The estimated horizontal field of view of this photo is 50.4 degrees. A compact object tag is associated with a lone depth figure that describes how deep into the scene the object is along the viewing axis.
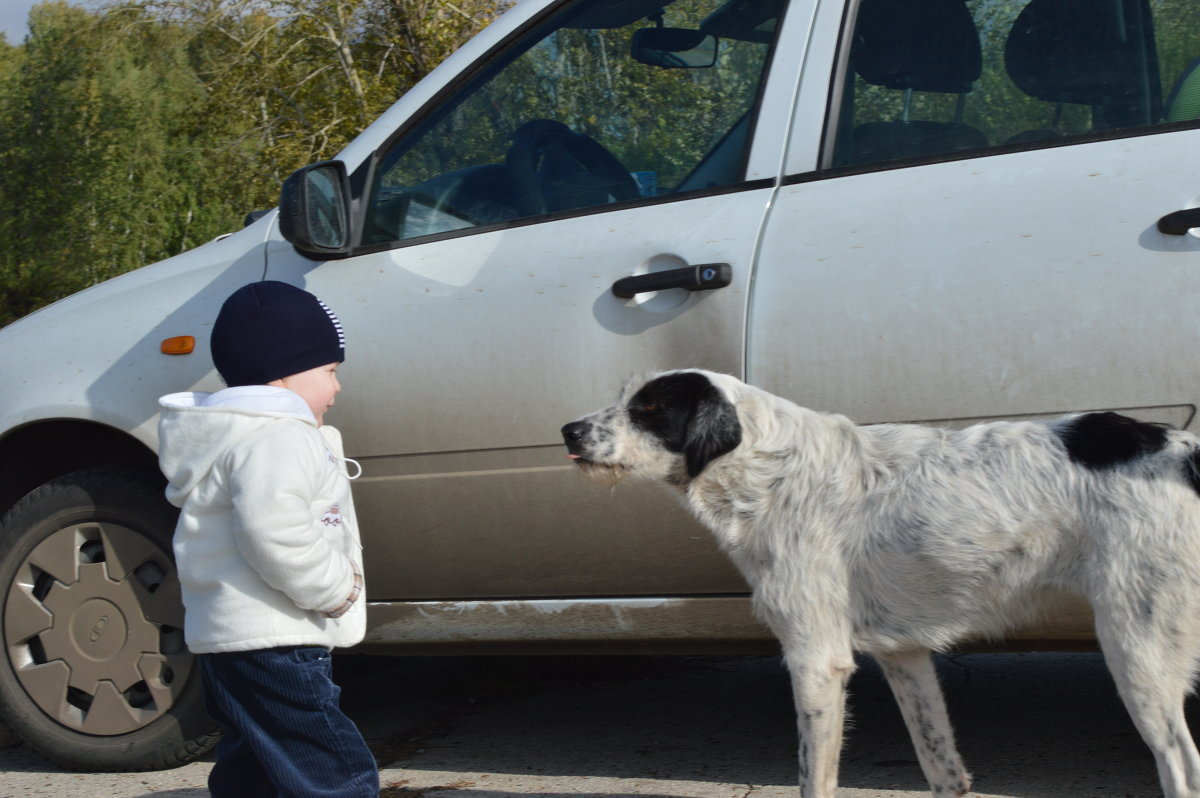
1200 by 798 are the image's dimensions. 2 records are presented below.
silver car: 2.97
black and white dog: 2.62
